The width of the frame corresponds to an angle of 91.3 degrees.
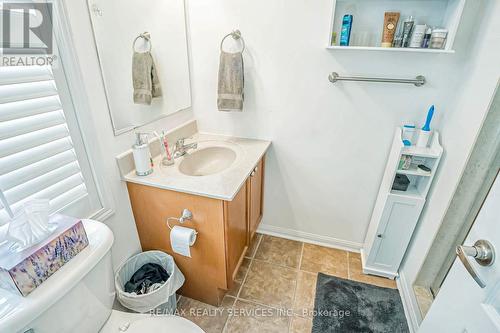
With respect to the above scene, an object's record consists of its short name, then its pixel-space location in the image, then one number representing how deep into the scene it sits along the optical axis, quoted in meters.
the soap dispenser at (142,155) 1.23
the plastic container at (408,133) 1.43
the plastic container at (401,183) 1.52
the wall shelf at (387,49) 1.20
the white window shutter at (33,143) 0.80
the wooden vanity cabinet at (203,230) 1.22
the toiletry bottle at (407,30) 1.24
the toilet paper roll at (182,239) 1.21
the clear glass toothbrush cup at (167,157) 1.39
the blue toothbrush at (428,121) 1.35
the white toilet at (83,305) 0.66
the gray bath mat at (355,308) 1.43
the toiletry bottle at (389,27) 1.24
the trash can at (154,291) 1.18
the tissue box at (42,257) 0.66
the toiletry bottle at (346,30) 1.29
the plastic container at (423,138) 1.39
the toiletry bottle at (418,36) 1.22
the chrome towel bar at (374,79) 1.35
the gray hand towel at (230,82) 1.53
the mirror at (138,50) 1.11
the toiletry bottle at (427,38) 1.23
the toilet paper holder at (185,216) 1.23
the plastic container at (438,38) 1.19
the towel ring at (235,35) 1.51
